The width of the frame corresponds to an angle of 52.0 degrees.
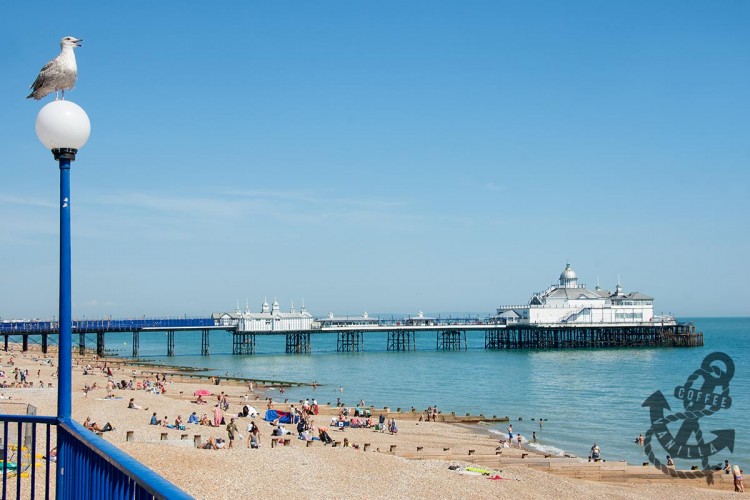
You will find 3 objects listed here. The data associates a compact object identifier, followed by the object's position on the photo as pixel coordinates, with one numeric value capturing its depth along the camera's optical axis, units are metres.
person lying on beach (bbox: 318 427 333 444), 24.45
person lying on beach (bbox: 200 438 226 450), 19.81
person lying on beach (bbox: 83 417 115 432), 22.83
